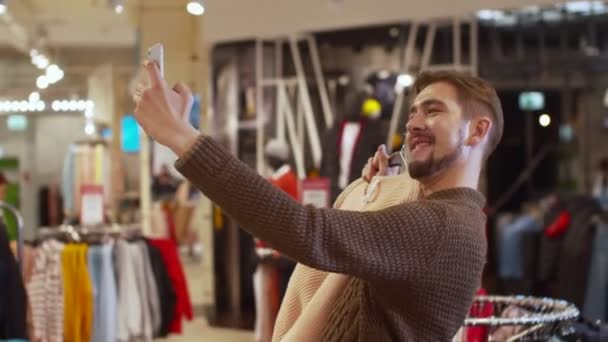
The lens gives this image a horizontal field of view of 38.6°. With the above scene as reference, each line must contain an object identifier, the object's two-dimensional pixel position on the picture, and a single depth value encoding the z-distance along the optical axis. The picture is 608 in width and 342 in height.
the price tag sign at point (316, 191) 5.65
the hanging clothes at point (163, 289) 5.38
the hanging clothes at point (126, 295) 5.09
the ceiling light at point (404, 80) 7.25
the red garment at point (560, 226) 6.43
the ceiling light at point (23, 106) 10.91
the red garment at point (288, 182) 6.25
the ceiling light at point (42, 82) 10.53
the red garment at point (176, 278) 5.47
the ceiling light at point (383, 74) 7.34
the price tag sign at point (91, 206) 5.29
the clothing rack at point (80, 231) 5.06
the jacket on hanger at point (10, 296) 3.83
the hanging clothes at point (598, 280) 6.00
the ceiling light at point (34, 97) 10.80
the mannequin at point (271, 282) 6.13
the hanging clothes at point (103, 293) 4.83
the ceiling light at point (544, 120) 7.45
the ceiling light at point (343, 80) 7.58
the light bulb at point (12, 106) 10.94
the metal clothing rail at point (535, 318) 2.38
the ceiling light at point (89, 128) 10.39
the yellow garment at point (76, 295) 4.74
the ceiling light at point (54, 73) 9.44
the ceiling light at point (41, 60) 10.04
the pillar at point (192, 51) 8.96
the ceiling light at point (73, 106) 10.63
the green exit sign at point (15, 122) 11.00
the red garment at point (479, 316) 3.03
